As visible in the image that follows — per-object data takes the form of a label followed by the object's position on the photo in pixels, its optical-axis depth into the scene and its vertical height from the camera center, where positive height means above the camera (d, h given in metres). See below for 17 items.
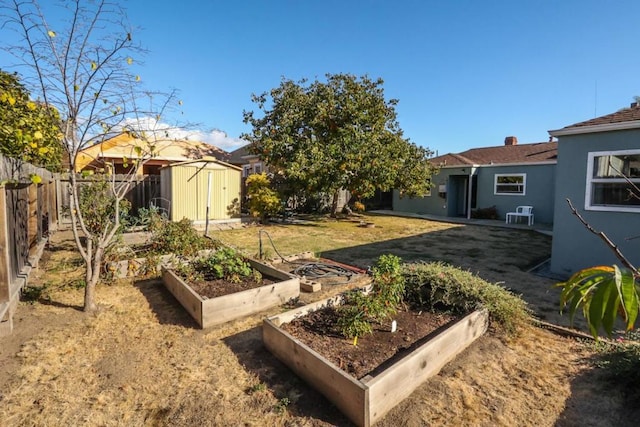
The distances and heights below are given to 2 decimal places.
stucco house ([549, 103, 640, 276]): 5.66 +0.31
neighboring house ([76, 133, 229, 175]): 17.13 +2.25
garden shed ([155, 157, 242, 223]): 11.42 +0.21
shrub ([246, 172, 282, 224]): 12.84 -0.01
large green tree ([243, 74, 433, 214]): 12.83 +2.58
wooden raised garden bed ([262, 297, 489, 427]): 2.46 -1.45
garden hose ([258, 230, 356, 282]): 6.13 -1.39
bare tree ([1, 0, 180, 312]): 3.76 +1.58
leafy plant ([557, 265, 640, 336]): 0.94 -0.27
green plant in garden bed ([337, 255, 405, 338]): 3.41 -1.11
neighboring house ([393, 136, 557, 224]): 14.90 +1.05
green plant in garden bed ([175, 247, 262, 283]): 5.12 -1.17
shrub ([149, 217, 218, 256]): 6.44 -0.89
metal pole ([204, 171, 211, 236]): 11.16 +0.19
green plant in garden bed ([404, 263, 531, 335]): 3.97 -1.17
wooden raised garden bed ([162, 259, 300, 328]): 4.09 -1.39
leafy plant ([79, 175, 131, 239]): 6.64 -0.23
